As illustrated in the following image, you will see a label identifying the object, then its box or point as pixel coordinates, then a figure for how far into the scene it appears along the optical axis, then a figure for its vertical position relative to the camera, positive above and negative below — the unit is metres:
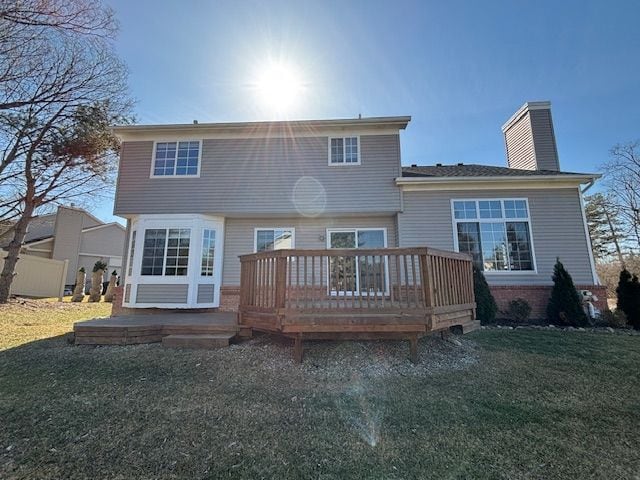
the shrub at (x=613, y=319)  7.69 -0.80
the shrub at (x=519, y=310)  8.12 -0.58
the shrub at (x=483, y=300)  7.74 -0.28
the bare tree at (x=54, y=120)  9.23 +6.19
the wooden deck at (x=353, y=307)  4.66 -0.28
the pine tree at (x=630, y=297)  7.65 -0.21
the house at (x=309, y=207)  8.69 +2.54
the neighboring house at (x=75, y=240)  19.69 +3.65
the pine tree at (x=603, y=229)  19.32 +4.10
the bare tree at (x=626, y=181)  16.66 +6.31
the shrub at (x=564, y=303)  7.73 -0.37
